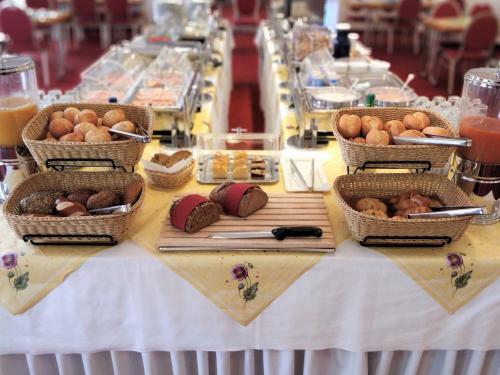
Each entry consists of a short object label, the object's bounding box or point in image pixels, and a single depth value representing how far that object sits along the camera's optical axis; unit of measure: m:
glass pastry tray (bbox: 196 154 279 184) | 1.33
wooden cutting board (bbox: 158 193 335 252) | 1.03
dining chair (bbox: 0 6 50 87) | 4.30
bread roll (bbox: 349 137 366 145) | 1.14
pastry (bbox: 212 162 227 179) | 1.34
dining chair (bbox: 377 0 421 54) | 5.90
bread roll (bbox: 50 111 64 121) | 1.24
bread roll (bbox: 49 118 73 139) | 1.19
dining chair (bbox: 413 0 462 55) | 5.36
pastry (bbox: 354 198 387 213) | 1.08
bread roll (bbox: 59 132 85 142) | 1.14
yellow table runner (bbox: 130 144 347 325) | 1.02
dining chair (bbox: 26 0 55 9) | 5.85
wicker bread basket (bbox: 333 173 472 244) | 0.98
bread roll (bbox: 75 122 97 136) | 1.17
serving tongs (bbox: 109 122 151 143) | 1.09
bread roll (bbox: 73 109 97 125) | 1.22
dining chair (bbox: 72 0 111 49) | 5.80
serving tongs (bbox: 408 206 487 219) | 0.97
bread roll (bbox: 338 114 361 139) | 1.17
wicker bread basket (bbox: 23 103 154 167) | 1.08
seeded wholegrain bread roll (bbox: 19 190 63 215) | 1.05
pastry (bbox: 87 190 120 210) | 1.08
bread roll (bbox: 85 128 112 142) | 1.12
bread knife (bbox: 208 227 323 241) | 1.05
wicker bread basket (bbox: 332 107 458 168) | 1.06
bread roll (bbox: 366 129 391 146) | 1.12
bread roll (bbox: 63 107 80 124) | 1.25
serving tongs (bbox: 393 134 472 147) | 1.03
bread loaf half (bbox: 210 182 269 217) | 1.13
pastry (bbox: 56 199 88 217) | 1.04
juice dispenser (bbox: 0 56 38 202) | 1.20
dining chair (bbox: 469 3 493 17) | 5.57
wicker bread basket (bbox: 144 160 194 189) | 1.27
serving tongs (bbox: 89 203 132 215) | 1.04
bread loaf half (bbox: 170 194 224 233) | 1.07
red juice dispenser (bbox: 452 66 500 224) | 1.10
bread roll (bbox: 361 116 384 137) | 1.17
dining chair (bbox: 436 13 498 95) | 4.22
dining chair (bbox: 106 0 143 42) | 5.86
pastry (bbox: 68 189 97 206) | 1.10
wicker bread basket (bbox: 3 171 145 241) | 0.98
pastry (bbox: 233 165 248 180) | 1.33
